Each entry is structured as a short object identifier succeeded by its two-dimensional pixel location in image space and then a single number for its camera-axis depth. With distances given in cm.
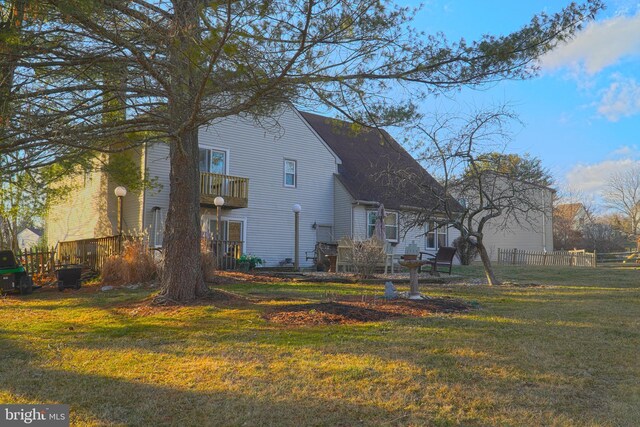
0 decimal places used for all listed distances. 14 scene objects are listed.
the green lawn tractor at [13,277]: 1142
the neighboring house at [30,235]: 5142
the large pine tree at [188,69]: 634
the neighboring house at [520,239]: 3241
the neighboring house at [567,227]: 4144
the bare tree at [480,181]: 1208
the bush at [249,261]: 1682
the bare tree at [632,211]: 4428
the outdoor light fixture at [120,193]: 1497
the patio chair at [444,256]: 1591
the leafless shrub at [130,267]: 1187
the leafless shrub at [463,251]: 2539
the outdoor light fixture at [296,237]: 1881
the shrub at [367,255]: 1332
